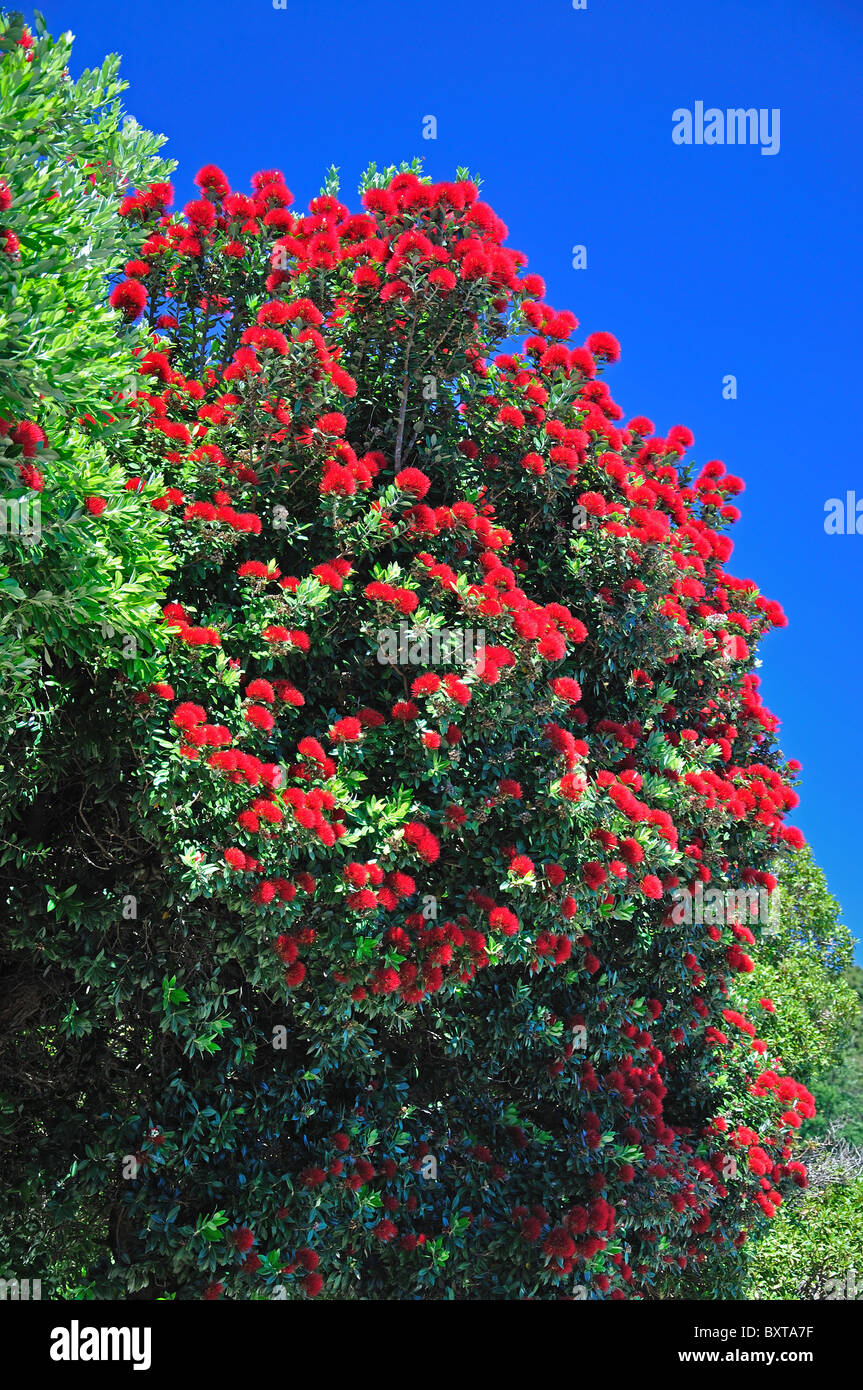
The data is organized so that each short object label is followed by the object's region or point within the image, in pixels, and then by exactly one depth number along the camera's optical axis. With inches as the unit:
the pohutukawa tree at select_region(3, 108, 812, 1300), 245.9
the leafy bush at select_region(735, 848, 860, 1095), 621.9
